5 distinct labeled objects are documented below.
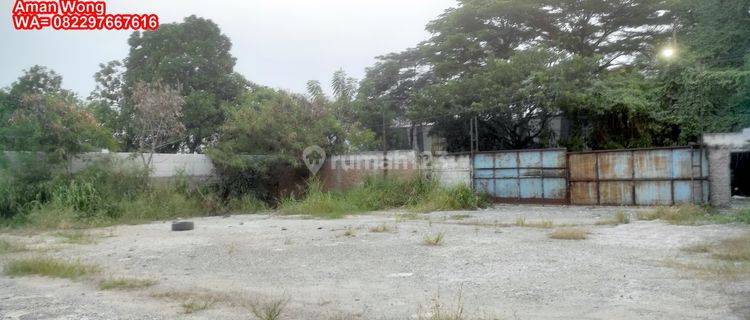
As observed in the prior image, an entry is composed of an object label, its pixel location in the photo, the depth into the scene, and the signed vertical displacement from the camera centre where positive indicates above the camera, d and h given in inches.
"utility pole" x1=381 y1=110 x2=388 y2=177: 641.1 -12.9
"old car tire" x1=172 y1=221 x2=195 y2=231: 419.2 -53.0
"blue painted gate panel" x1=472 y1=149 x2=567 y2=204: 572.7 -29.6
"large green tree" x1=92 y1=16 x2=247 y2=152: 857.5 +145.3
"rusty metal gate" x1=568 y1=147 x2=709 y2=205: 493.0 -31.4
